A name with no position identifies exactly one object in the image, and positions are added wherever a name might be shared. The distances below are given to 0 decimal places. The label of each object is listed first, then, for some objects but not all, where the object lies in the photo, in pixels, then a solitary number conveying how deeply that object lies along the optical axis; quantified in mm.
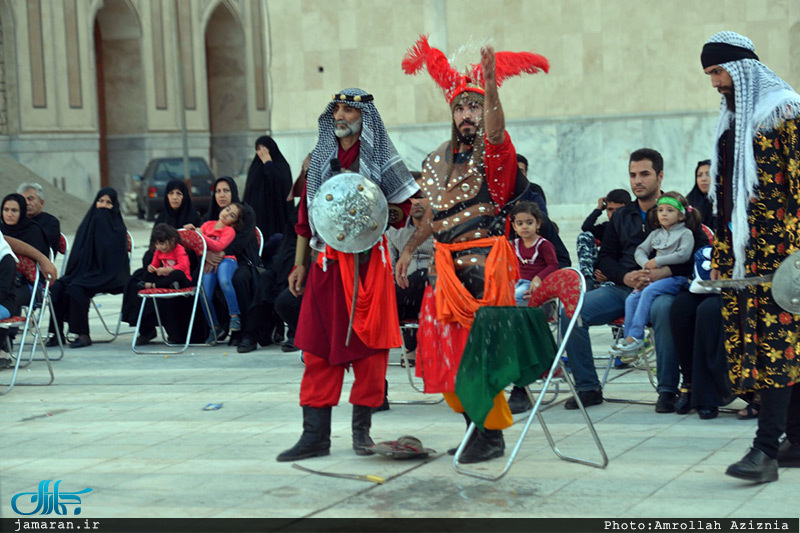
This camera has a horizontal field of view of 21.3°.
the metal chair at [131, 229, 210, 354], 16419
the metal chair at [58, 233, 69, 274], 18040
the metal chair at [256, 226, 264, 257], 17735
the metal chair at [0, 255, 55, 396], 14015
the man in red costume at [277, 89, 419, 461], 9742
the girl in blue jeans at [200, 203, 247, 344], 16845
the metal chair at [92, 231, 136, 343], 18376
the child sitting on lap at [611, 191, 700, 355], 11699
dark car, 52679
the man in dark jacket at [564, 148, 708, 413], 11322
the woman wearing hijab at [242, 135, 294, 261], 18425
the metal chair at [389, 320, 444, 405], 12812
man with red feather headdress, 9446
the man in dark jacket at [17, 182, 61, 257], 17571
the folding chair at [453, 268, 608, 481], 8986
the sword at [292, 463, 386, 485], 8945
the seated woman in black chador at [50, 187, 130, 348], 17601
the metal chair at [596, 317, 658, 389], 12050
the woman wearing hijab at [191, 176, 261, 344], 16900
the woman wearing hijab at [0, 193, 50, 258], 16831
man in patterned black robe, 8587
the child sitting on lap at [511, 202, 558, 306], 12792
